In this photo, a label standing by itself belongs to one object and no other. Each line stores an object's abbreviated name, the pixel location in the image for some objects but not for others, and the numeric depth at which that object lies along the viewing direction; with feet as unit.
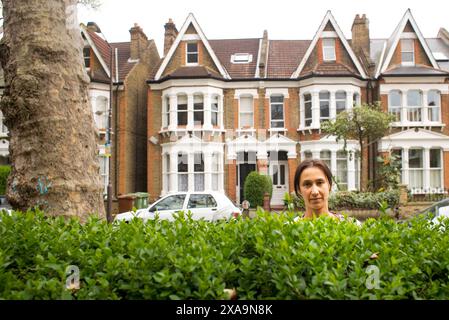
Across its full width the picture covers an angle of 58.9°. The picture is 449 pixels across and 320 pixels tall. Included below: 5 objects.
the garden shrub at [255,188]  73.82
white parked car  45.60
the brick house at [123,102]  81.61
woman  11.76
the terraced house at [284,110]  79.36
